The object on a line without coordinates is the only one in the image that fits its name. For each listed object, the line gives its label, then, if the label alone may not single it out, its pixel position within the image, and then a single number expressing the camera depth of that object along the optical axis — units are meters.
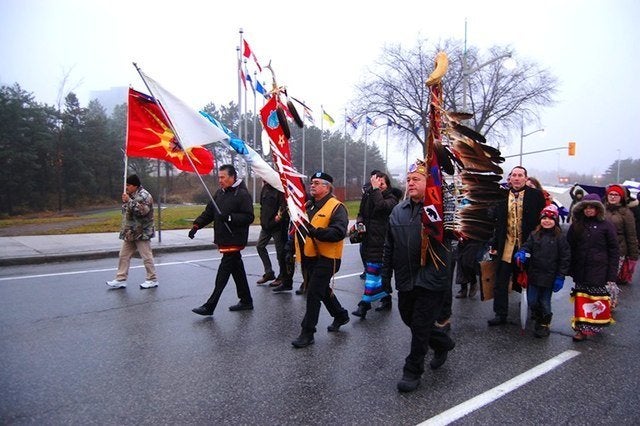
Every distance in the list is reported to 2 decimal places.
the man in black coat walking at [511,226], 5.54
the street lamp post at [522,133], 36.22
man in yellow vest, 4.77
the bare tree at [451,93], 33.66
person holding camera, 5.88
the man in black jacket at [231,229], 5.88
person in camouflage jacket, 7.27
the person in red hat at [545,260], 5.21
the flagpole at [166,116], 5.86
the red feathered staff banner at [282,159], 4.77
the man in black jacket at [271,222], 7.77
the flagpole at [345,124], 35.22
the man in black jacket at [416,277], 3.79
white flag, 6.00
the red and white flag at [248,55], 5.74
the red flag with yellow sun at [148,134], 6.70
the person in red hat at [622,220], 7.43
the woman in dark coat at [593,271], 5.15
